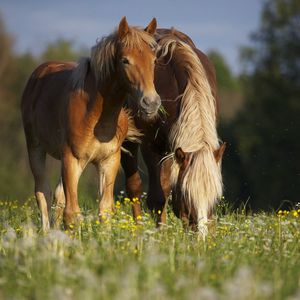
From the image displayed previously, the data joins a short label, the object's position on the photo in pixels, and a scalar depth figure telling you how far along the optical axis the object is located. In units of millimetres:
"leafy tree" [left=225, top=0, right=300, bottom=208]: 62937
